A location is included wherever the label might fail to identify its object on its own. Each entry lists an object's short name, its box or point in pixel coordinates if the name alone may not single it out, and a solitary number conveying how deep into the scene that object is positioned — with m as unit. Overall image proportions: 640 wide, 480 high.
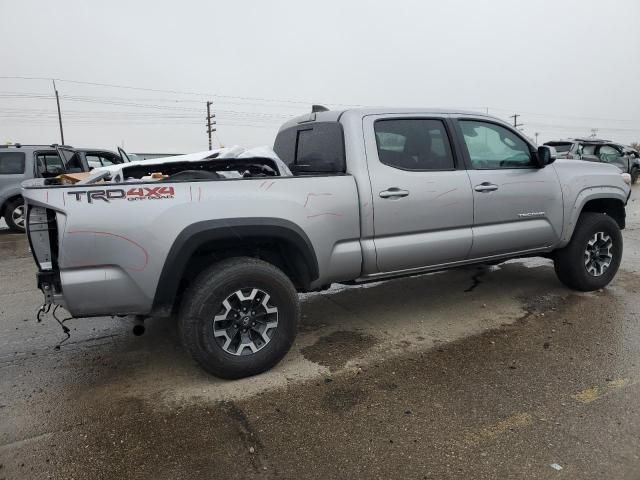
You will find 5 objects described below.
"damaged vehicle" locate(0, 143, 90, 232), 10.12
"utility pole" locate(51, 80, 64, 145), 39.32
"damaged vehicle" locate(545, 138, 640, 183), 16.24
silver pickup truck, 2.96
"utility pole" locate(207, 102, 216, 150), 51.86
